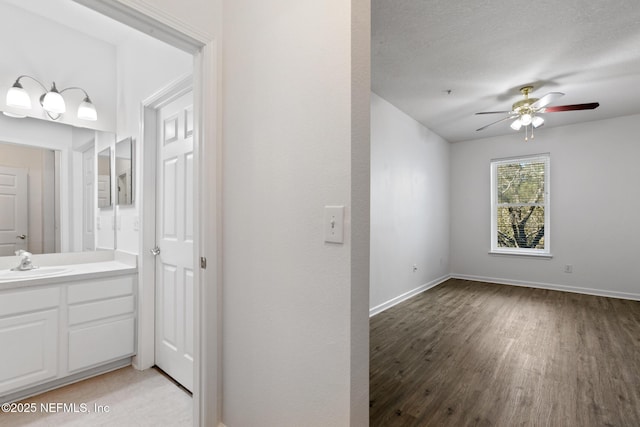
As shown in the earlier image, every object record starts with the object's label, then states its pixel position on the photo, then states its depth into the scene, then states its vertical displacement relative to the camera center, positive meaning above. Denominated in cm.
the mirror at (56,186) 225 +22
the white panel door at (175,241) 208 -22
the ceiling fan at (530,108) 312 +118
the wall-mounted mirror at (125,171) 247 +35
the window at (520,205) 504 +13
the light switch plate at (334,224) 103 -4
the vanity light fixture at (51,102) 213 +84
